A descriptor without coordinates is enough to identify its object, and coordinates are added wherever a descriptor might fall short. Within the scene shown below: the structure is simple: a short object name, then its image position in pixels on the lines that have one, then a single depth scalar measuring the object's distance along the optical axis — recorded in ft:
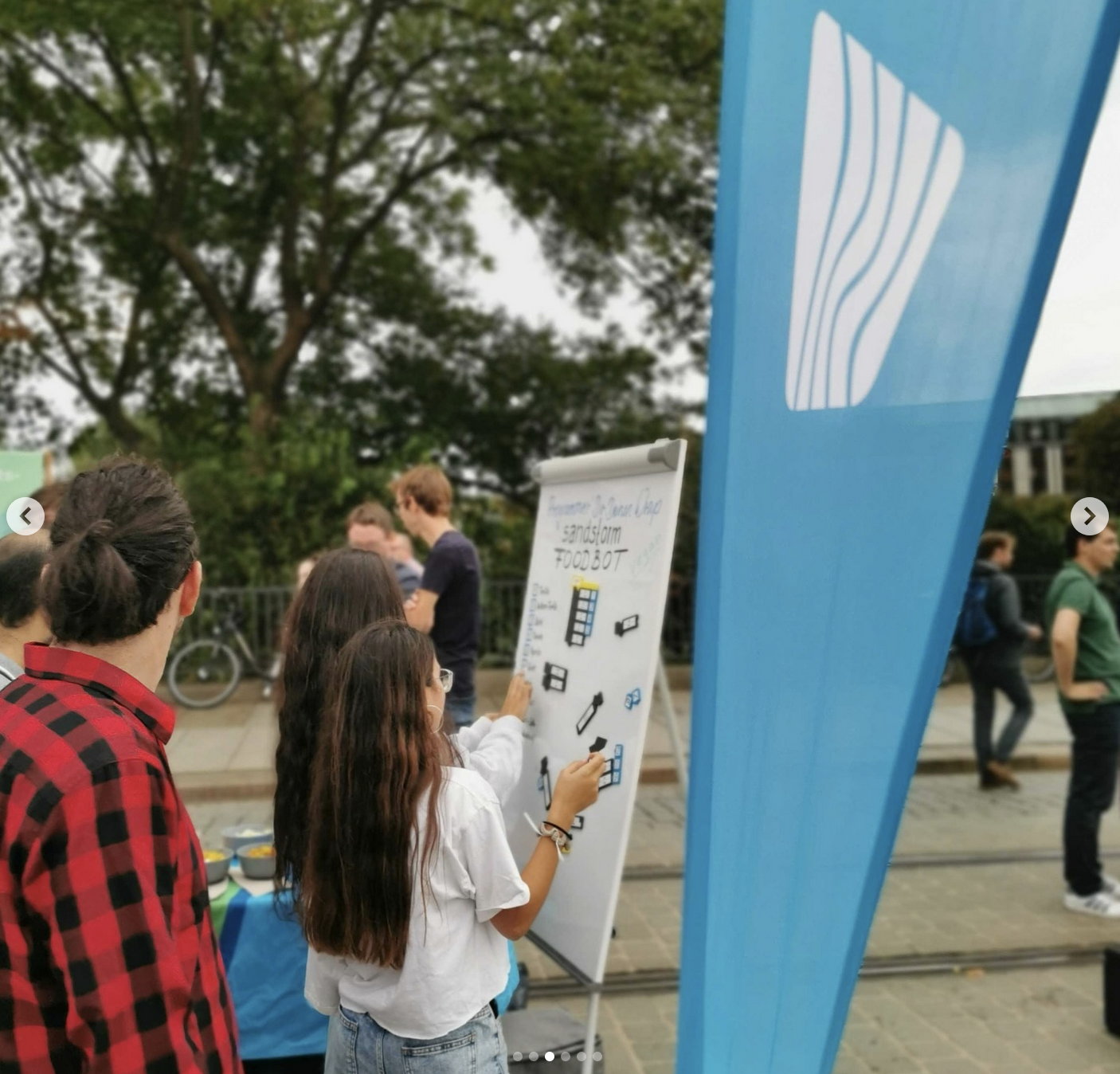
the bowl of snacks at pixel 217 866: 10.92
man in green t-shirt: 18.02
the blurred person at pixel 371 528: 18.39
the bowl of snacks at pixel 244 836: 12.35
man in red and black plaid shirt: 4.33
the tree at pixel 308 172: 45.65
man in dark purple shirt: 14.98
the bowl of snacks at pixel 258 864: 11.10
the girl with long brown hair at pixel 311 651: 8.06
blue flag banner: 6.12
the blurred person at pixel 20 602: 8.91
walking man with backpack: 27.68
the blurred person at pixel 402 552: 21.25
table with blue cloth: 10.69
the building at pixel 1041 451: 58.95
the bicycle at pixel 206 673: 39.40
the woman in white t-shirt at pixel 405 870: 6.97
